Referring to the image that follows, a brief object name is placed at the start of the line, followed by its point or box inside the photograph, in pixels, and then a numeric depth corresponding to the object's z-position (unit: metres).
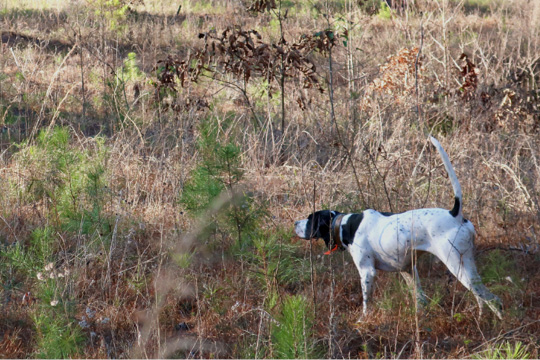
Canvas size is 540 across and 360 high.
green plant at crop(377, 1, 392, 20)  25.66
